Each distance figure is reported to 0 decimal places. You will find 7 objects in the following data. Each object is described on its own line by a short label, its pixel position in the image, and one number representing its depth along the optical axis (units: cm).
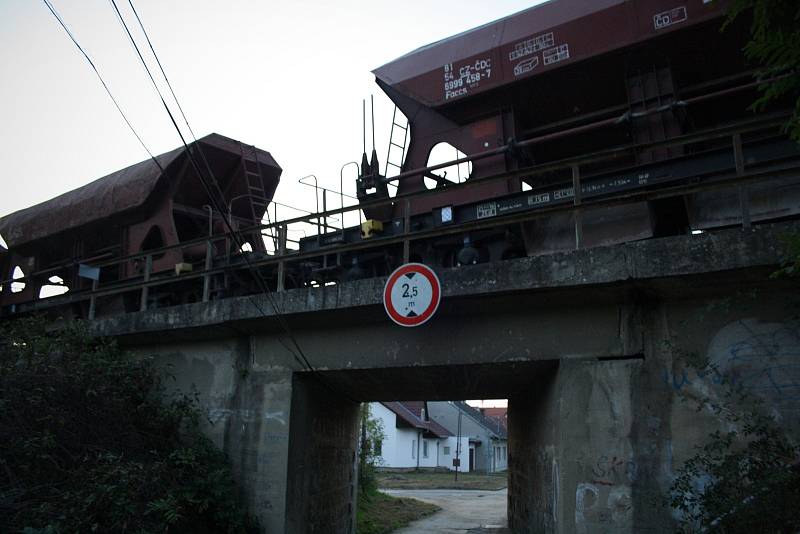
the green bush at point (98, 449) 659
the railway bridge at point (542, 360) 593
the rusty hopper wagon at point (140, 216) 1253
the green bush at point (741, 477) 507
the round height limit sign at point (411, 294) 711
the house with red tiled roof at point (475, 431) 5669
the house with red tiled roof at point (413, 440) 4597
